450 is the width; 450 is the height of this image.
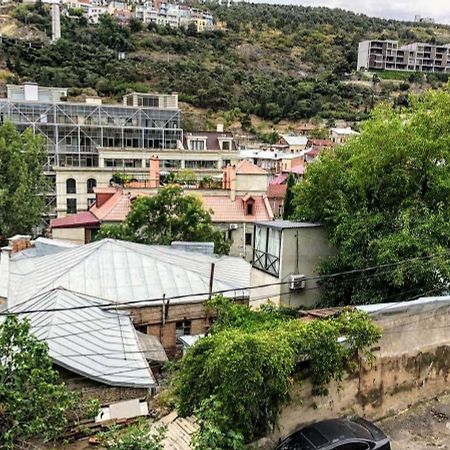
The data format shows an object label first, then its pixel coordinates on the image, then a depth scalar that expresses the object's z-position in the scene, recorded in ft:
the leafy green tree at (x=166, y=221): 72.64
